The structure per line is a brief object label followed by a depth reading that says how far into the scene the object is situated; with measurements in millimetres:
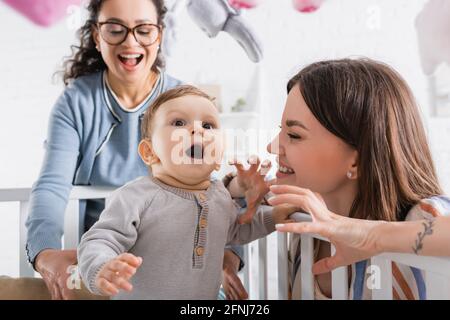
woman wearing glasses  1008
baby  741
